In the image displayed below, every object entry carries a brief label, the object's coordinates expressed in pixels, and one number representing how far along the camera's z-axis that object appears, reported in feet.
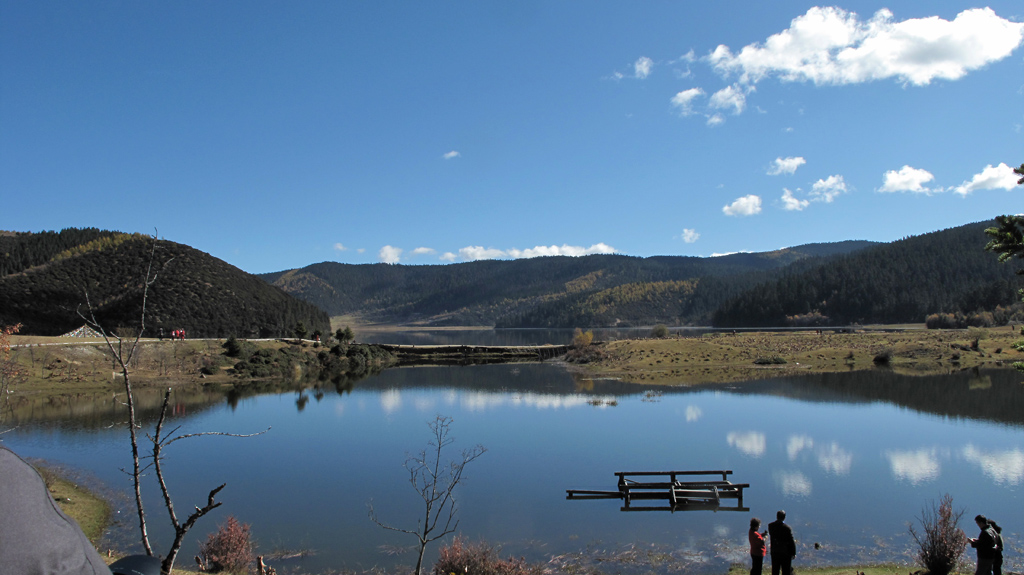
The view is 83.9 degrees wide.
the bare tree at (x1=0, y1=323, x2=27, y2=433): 78.21
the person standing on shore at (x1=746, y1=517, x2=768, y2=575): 41.09
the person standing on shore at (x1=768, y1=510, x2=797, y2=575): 40.60
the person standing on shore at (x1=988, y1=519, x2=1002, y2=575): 37.40
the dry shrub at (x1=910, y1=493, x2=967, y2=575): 41.75
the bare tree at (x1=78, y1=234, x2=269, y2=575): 25.59
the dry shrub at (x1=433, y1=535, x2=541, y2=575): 43.57
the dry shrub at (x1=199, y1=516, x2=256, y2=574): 46.78
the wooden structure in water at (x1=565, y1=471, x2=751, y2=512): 65.00
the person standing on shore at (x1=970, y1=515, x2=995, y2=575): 37.09
